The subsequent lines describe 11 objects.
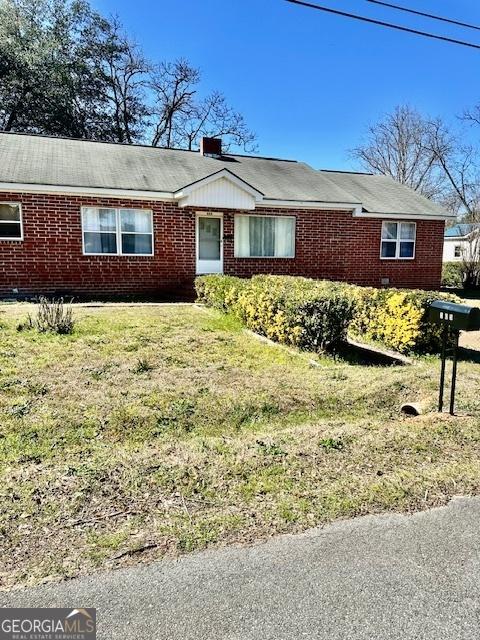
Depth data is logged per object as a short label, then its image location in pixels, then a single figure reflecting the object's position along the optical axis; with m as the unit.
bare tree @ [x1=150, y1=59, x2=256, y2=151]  33.94
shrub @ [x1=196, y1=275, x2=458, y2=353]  7.34
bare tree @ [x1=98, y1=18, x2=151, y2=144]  31.05
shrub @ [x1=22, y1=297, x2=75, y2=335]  7.59
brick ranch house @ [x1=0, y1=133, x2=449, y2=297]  12.79
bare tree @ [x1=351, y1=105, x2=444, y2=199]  35.12
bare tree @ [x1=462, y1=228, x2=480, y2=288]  21.30
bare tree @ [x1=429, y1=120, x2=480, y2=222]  30.70
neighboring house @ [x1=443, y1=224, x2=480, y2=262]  21.39
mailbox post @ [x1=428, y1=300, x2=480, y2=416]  4.47
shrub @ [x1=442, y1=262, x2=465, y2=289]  22.10
